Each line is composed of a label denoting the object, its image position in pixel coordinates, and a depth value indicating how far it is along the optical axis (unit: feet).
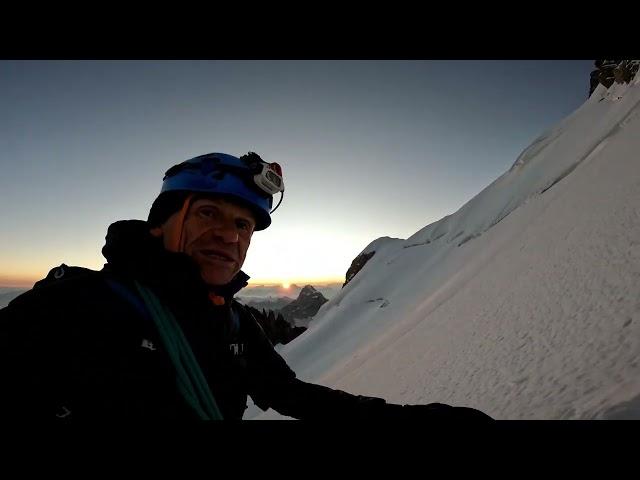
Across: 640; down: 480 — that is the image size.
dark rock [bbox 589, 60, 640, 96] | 116.37
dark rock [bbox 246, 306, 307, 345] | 164.86
